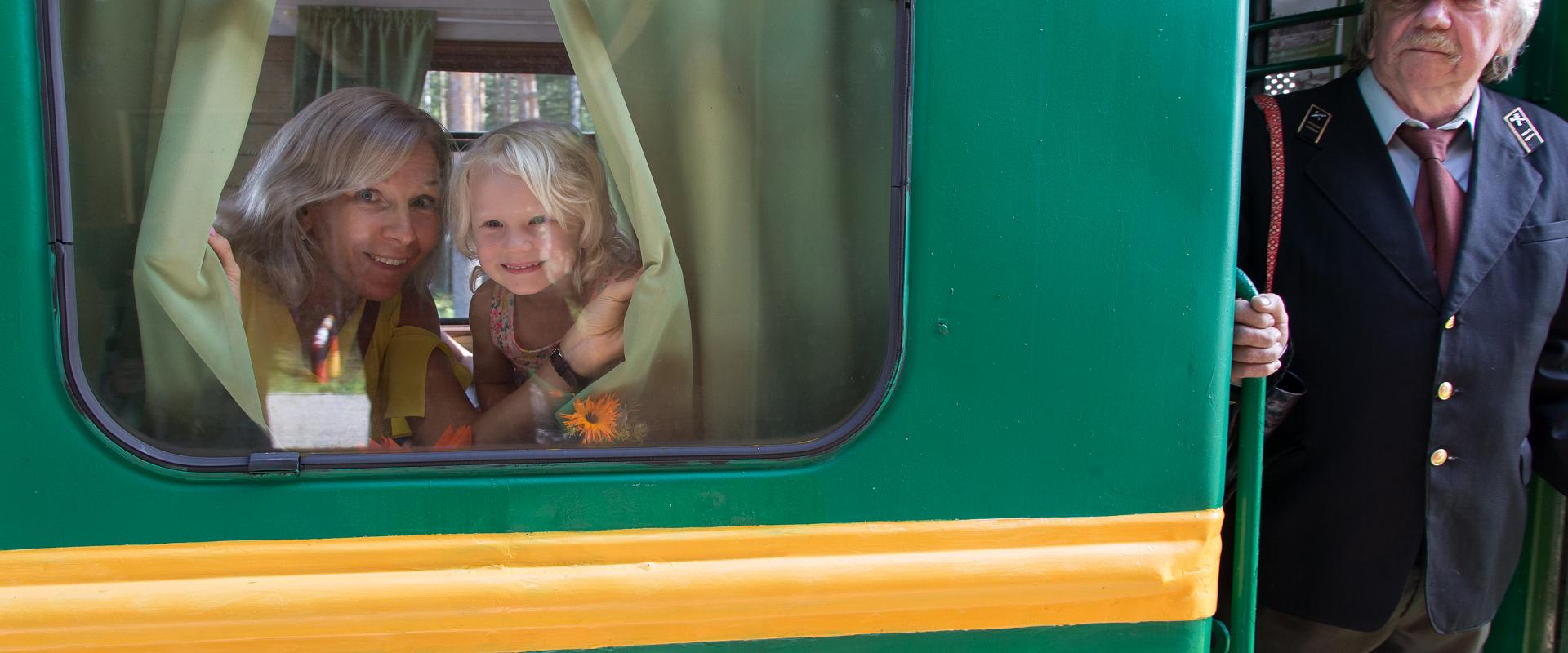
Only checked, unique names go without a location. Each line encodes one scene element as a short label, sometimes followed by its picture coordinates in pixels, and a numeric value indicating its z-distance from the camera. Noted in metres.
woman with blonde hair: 1.34
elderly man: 1.79
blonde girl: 1.41
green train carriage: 1.15
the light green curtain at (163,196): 1.17
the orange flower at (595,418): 1.33
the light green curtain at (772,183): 1.30
